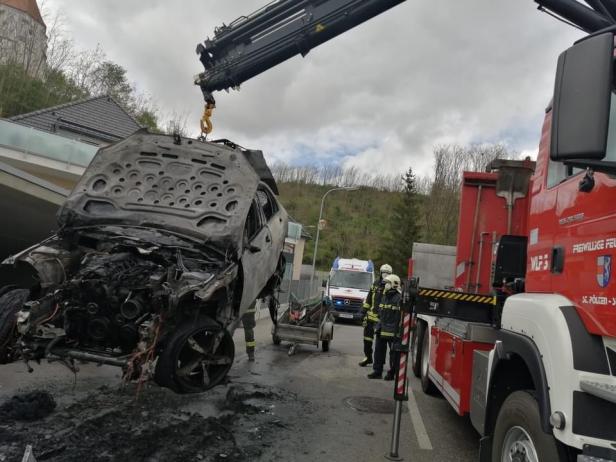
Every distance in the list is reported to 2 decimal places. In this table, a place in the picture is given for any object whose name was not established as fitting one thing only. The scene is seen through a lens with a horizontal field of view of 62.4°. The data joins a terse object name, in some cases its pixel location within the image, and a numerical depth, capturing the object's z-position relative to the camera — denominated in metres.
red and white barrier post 4.84
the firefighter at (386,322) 8.49
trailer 10.20
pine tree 40.09
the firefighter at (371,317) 9.42
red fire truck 2.19
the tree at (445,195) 39.98
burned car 4.25
